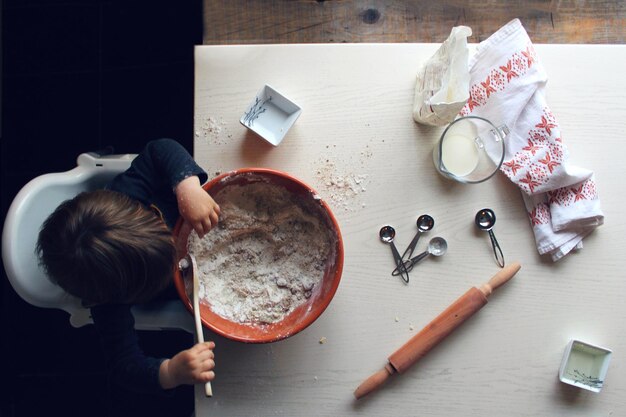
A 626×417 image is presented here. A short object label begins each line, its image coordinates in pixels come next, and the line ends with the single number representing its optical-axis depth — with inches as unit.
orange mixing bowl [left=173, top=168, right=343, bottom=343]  36.0
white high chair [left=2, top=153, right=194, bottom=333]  36.3
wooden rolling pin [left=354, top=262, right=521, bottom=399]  38.9
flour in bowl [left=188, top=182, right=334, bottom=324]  39.6
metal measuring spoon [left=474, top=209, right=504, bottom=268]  39.9
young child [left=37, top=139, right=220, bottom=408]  34.0
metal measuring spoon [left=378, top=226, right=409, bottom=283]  39.7
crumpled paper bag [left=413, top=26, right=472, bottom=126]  35.4
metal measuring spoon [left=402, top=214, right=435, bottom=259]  39.6
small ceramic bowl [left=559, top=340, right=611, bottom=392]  39.4
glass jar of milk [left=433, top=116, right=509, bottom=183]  39.2
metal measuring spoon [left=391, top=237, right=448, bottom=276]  39.8
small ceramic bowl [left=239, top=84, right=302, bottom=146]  38.4
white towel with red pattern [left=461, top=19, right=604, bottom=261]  39.0
